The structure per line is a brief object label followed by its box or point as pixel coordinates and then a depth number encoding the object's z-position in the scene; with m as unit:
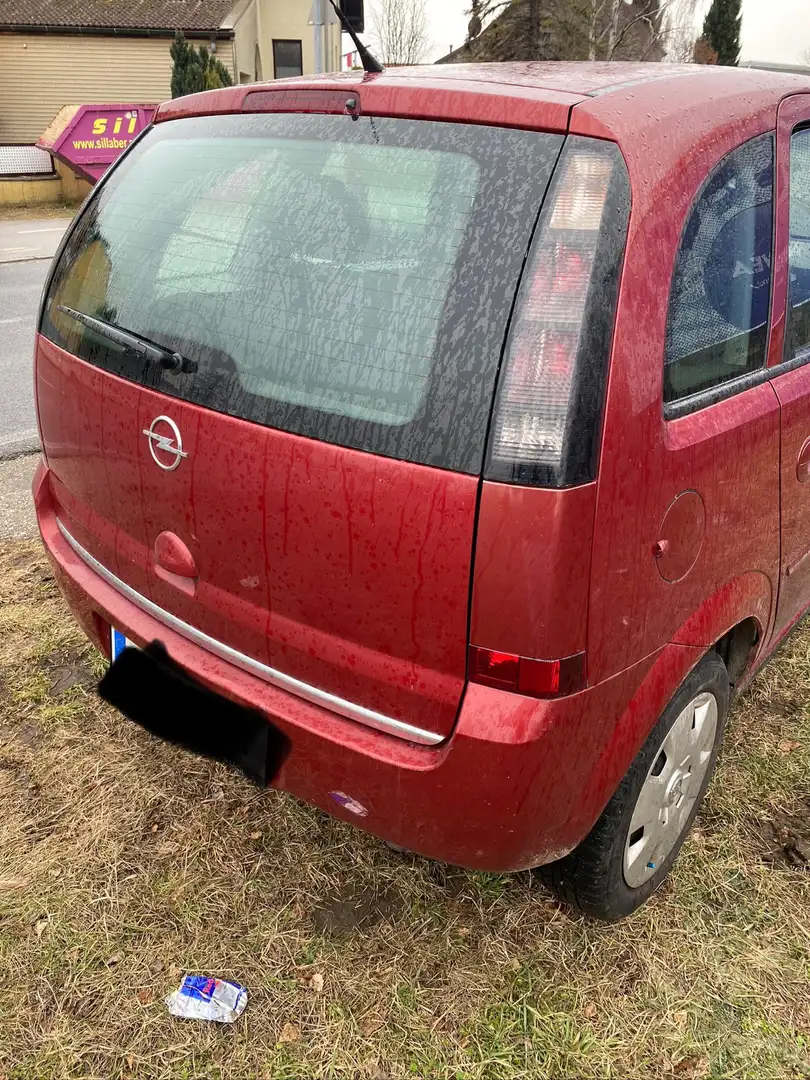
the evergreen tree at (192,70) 22.14
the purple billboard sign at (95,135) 18.33
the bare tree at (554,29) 18.48
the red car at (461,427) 1.40
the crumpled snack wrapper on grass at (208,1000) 1.83
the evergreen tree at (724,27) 34.09
